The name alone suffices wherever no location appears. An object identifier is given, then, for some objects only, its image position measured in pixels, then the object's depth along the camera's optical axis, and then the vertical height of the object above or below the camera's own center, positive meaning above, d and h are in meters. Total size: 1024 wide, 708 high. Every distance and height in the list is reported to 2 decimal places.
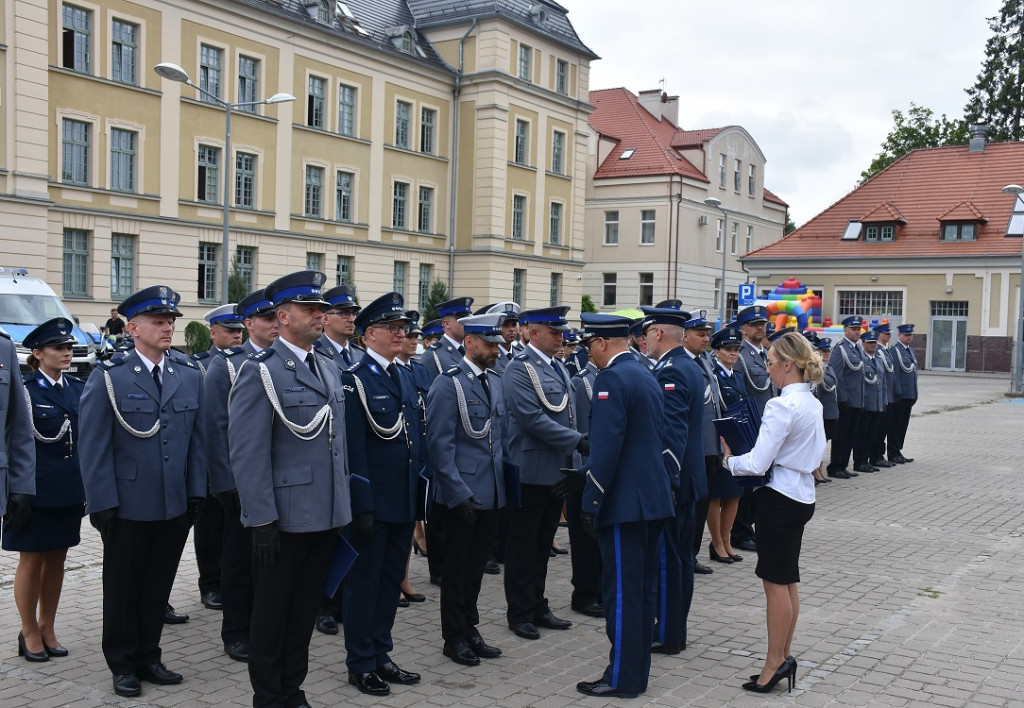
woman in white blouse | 5.74 -0.97
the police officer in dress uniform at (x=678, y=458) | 6.44 -0.95
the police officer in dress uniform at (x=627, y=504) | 5.72 -1.13
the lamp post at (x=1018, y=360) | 31.44 -1.18
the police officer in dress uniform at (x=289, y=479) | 4.94 -0.91
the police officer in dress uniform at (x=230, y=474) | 6.21 -1.09
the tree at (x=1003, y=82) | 54.81 +13.53
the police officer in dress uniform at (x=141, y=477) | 5.61 -1.05
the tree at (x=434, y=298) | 42.25 +0.30
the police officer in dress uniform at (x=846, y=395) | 14.84 -1.16
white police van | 21.62 -0.35
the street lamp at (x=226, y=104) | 21.14 +4.68
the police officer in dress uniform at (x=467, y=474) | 6.20 -1.07
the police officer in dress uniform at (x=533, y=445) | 6.83 -0.96
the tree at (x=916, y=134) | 57.41 +10.94
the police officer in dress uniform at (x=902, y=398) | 16.31 -1.30
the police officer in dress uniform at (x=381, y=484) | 5.73 -1.07
